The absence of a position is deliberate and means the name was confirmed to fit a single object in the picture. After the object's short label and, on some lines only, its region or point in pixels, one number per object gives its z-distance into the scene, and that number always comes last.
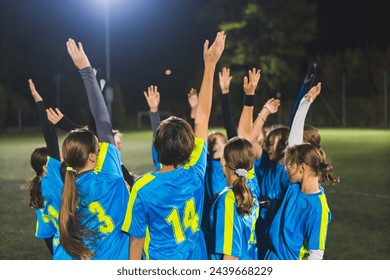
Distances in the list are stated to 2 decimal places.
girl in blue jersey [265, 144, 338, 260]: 2.70
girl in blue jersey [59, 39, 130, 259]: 2.56
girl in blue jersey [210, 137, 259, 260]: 2.62
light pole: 28.70
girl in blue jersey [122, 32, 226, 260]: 2.50
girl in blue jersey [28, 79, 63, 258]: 2.80
